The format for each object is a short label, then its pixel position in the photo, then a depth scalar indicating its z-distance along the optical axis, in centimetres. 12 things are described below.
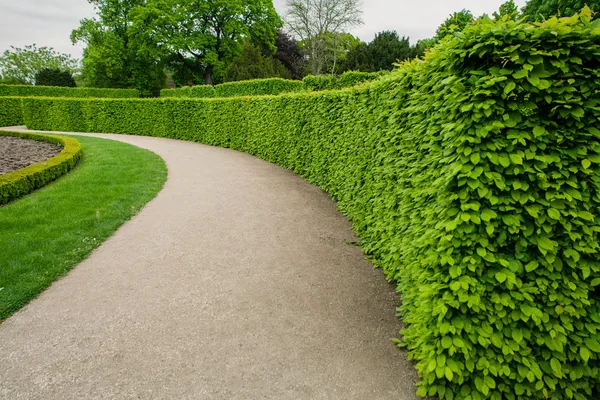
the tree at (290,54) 4409
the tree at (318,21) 3772
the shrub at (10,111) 2555
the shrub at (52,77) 4619
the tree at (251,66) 3238
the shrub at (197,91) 2719
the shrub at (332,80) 1832
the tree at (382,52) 3153
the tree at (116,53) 4100
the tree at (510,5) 1445
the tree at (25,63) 6197
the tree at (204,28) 3781
